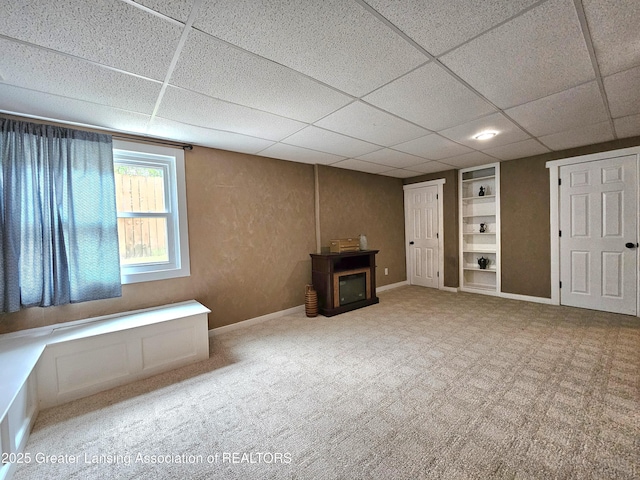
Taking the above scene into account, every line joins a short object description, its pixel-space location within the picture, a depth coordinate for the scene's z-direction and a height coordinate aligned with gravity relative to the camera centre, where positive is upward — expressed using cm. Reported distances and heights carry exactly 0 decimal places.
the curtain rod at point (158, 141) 280 +107
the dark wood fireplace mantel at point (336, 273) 396 -65
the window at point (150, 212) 285 +29
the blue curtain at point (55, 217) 221 +21
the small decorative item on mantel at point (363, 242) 466 -19
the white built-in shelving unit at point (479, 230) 482 -3
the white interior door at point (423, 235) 543 -11
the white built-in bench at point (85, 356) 163 -96
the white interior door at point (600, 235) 349 -14
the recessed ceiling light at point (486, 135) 305 +110
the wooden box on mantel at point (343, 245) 423 -22
